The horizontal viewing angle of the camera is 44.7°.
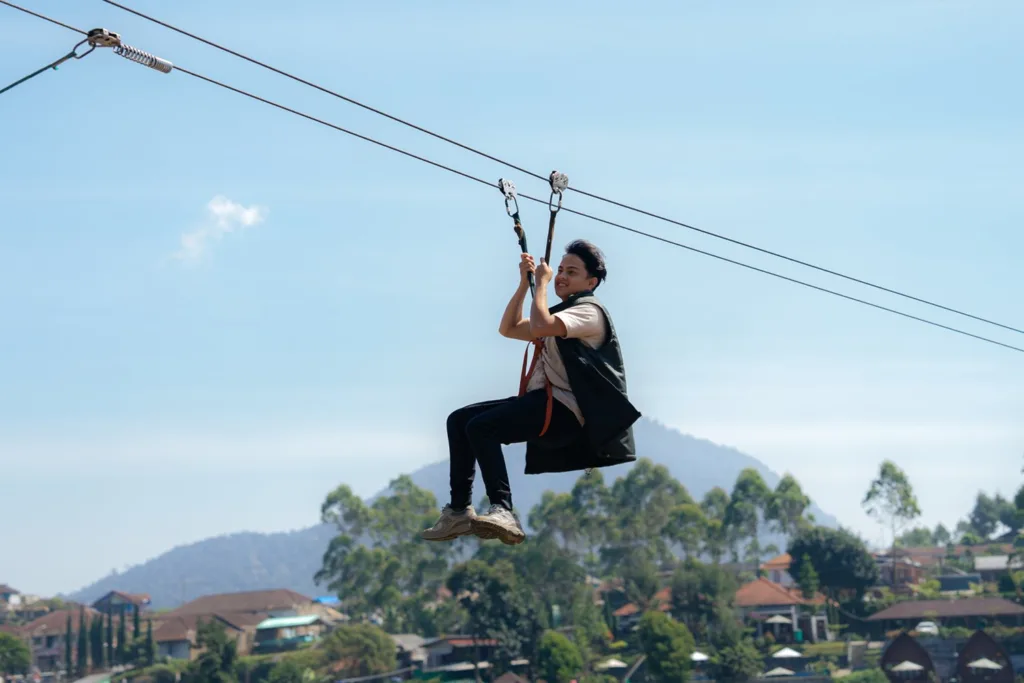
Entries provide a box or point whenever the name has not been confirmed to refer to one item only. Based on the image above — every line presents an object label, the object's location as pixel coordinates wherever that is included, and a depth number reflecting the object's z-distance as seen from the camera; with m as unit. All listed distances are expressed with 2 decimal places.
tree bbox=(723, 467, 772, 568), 116.00
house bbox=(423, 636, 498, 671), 90.50
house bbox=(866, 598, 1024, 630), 86.38
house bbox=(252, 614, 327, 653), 113.18
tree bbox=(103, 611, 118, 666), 108.94
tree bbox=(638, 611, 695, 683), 77.06
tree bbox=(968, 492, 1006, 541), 180.38
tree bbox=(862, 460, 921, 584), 114.25
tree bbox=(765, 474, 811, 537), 116.31
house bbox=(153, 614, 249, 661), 110.81
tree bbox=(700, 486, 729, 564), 113.06
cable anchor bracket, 8.41
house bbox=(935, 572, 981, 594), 116.66
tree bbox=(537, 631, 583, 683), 79.56
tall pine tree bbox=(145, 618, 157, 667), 106.44
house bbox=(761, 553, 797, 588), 130.38
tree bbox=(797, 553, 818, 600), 93.56
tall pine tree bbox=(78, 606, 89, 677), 108.25
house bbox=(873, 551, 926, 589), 116.38
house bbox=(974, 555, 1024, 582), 118.64
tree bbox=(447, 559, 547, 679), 82.06
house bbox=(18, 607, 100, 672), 124.25
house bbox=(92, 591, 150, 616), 140.12
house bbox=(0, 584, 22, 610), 171.80
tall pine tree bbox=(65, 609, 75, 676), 108.49
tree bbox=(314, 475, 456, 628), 116.56
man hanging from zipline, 8.61
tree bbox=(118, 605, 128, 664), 107.88
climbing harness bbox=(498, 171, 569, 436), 8.79
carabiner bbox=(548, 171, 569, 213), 9.54
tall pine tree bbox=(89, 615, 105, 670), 109.62
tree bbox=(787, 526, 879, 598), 92.38
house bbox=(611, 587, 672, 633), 96.74
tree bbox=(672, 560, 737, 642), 86.31
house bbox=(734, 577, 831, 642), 91.12
